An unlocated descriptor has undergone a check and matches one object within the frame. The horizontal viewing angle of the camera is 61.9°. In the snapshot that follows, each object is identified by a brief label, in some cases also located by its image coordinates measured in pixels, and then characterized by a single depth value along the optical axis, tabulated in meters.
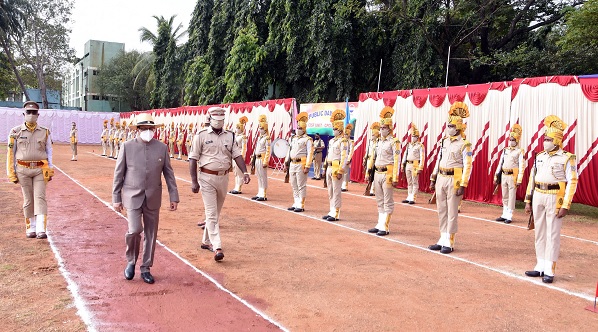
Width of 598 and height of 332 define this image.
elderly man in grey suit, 5.93
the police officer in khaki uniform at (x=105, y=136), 30.46
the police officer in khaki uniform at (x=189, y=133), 30.50
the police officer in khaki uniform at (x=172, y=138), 33.69
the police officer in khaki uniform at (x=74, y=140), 25.33
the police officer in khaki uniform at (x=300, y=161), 11.80
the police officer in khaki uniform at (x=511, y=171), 11.62
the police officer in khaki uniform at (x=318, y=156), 18.67
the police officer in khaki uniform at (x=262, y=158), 13.59
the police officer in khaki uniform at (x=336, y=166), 10.56
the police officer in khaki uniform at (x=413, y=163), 14.25
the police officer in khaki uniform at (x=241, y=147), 14.73
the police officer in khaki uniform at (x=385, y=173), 9.31
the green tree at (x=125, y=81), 59.16
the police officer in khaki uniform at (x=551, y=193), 6.64
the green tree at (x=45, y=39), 51.58
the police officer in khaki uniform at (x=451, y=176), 8.01
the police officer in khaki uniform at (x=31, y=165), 7.86
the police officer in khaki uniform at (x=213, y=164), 7.04
